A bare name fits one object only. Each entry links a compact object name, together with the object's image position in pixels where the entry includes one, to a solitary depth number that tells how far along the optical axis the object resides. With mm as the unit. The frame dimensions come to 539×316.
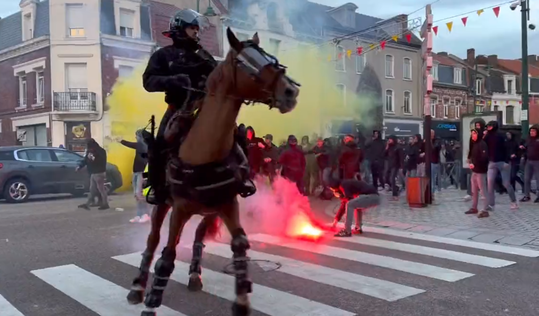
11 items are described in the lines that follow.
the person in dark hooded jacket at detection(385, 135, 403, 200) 14041
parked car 14672
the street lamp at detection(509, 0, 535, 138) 15812
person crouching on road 8172
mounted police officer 4172
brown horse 3613
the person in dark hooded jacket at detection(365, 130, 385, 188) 15281
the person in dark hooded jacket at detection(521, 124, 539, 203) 11891
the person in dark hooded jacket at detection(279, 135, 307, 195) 12375
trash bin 11750
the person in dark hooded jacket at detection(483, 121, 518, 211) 10598
